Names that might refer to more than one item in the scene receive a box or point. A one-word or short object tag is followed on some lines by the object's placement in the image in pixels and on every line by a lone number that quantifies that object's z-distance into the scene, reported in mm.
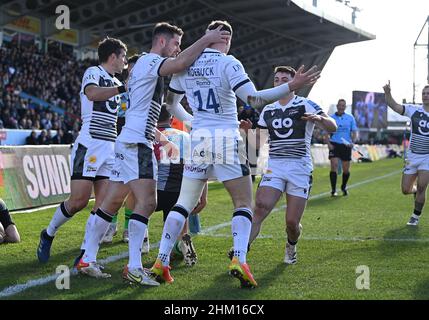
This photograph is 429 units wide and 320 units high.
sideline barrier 21969
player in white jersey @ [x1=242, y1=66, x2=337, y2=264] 12906
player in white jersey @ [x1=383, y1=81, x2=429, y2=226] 19047
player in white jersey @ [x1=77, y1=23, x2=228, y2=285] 10508
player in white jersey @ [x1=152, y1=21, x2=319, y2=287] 10156
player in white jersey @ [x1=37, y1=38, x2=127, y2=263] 12453
